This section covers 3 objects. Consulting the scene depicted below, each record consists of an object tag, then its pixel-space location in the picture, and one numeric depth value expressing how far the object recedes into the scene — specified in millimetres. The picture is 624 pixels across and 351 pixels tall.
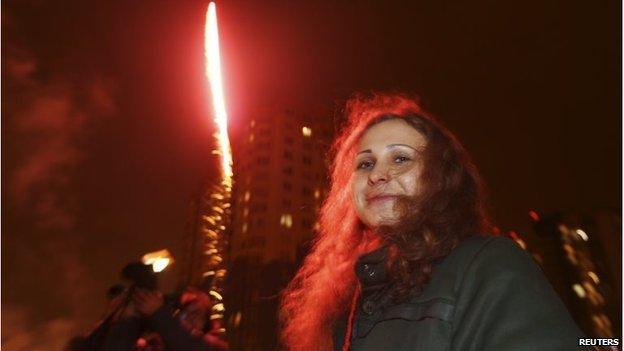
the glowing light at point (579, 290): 68875
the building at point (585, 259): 65688
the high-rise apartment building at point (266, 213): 75938
